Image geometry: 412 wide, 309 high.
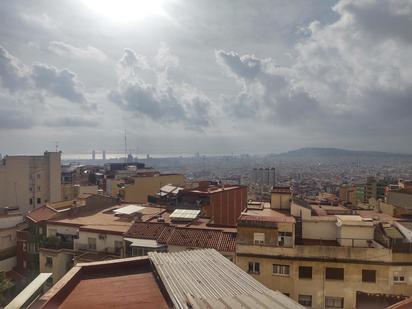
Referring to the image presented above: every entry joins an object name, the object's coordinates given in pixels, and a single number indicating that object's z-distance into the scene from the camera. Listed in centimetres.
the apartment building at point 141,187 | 5691
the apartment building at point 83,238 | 2780
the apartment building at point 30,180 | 5241
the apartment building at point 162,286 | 972
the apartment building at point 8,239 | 3559
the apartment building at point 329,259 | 2062
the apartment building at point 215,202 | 3766
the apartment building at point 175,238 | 2406
